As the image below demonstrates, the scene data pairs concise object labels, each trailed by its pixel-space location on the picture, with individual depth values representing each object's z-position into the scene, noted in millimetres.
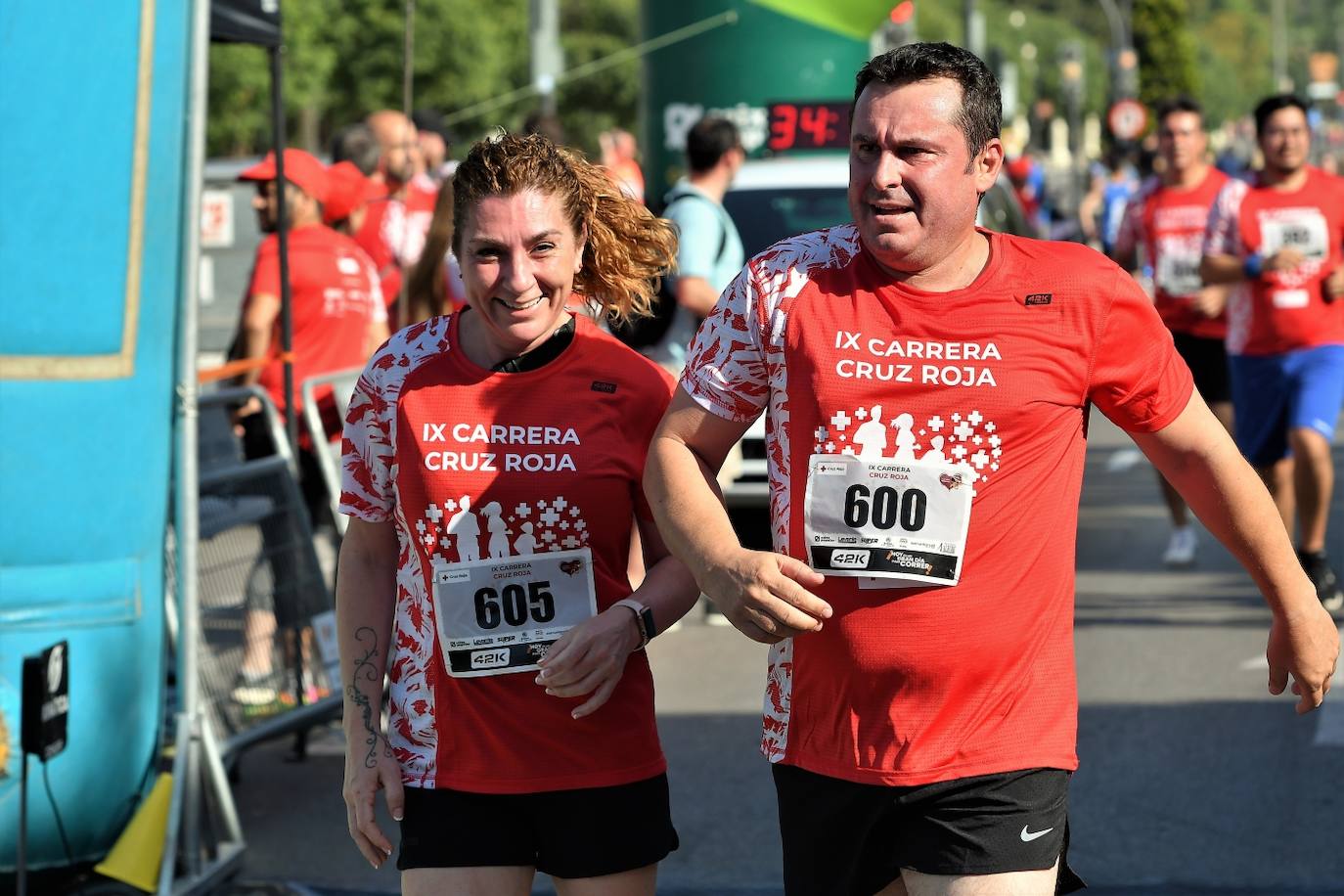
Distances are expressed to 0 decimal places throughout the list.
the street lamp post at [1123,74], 51875
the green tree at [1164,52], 84500
